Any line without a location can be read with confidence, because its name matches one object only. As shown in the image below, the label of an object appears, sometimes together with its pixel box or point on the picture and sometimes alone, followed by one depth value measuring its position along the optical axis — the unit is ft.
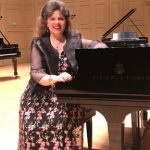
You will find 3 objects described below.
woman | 8.03
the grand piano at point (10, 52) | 26.37
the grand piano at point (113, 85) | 6.50
